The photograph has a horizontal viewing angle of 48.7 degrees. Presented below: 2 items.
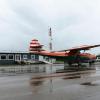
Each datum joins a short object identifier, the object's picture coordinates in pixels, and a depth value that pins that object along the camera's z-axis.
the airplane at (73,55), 19.37
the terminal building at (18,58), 26.67
